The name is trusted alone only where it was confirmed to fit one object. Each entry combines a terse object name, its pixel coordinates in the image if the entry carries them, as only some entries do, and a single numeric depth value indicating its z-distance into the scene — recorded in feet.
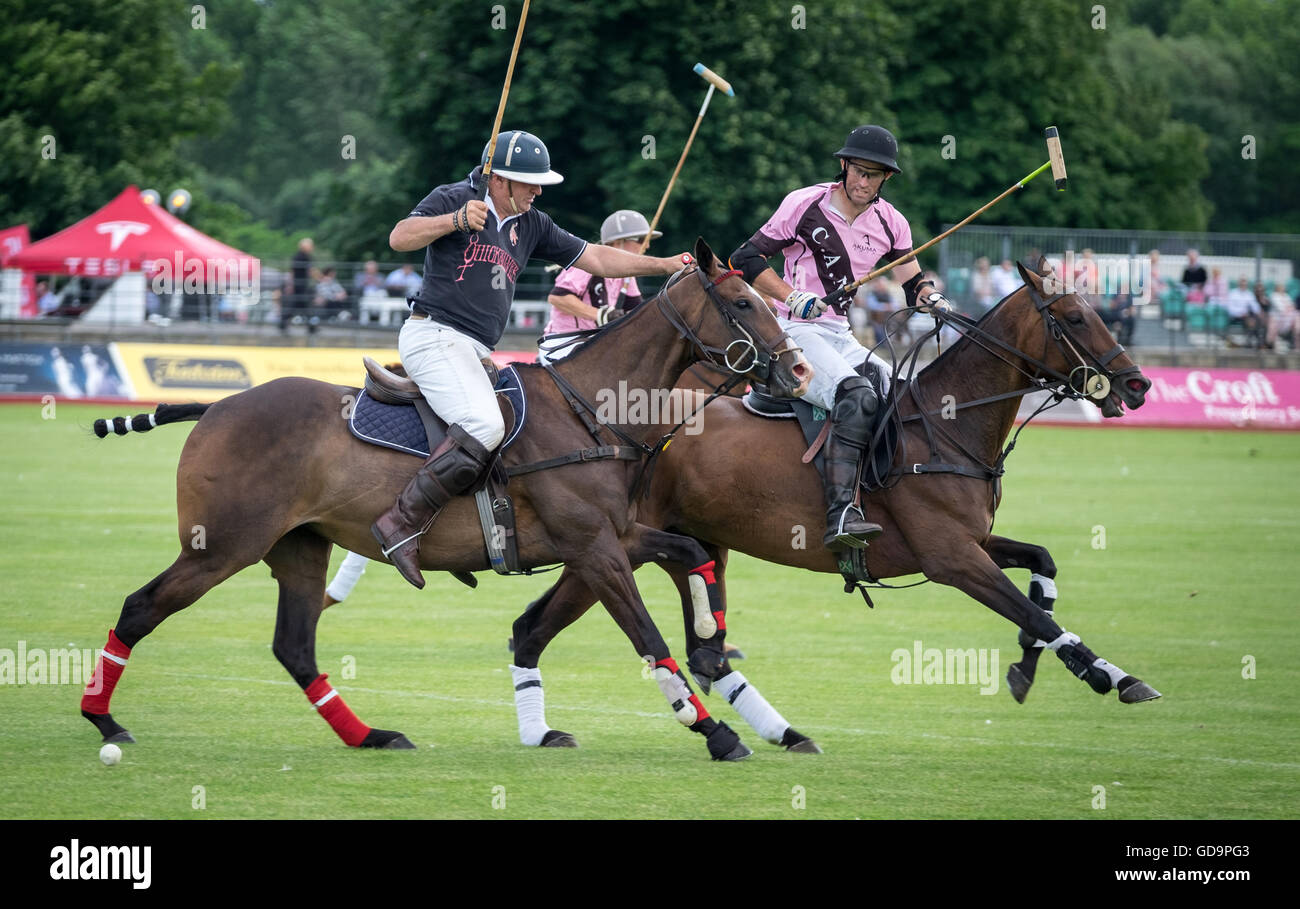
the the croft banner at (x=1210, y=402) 100.58
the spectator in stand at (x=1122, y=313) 98.02
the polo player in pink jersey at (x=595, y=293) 38.34
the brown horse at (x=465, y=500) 25.13
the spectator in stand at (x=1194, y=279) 108.37
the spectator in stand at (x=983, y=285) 106.93
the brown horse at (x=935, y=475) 27.53
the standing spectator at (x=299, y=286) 112.78
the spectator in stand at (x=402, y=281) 113.29
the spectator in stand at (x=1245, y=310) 108.68
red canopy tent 114.73
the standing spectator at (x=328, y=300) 113.39
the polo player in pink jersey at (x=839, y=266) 27.81
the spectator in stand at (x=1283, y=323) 108.68
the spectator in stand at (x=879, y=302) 107.21
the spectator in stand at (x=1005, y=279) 105.29
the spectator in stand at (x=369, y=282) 115.96
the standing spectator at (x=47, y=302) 116.25
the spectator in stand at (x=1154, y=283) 109.23
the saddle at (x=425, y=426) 25.34
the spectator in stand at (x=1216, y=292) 109.50
